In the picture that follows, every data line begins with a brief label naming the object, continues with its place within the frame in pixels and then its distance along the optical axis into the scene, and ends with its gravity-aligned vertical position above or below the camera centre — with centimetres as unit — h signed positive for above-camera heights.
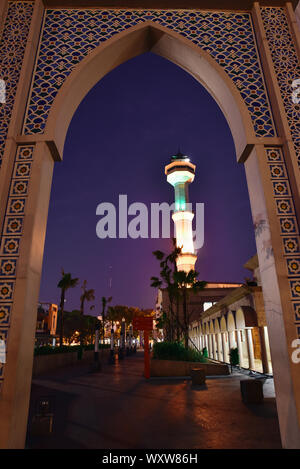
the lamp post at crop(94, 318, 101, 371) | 1655 -33
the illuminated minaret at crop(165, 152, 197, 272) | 6131 +2741
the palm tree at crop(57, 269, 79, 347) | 2996 +582
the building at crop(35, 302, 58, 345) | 7112 +537
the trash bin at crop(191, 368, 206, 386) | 1078 -113
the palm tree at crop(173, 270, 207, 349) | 2077 +405
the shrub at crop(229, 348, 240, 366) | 1741 -80
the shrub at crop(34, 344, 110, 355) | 1841 -32
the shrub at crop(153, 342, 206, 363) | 1565 -50
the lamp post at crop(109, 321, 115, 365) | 2276 -102
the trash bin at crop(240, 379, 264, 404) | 719 -112
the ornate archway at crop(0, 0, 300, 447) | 374 +339
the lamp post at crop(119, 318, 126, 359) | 2812 -12
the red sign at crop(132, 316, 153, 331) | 1448 +91
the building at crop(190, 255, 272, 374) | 1406 +94
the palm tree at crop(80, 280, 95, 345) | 3825 +618
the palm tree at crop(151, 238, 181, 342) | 2260 +544
